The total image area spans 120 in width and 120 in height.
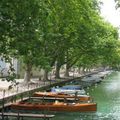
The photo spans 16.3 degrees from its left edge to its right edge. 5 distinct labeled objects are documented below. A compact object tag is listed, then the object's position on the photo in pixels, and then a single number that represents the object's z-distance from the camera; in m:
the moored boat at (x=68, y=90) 46.03
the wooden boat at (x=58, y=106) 35.41
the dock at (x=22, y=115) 28.98
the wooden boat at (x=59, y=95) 40.25
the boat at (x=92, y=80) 76.50
